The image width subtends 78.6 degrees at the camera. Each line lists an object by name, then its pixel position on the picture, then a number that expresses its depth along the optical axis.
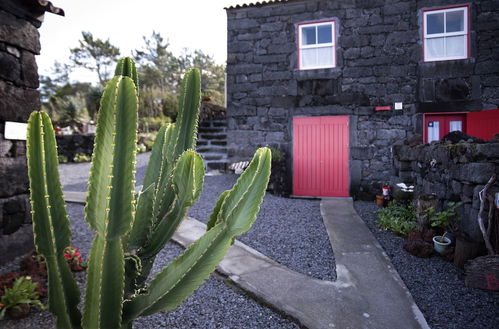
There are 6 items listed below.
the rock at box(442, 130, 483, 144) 4.56
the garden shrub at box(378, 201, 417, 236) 4.39
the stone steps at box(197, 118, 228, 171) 8.59
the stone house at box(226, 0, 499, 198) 6.66
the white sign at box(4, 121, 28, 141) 3.16
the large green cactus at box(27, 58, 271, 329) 1.26
